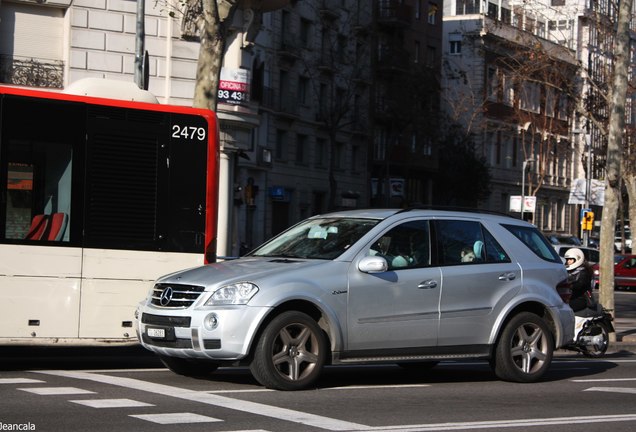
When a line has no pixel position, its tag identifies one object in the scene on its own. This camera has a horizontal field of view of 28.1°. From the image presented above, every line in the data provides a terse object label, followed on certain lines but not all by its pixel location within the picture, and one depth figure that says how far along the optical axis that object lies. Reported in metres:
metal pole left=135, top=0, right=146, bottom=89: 25.19
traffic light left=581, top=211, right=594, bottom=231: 46.78
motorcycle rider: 18.73
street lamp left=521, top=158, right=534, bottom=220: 48.87
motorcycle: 18.12
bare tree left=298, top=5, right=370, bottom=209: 59.88
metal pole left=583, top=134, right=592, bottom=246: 51.16
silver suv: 11.48
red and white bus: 12.96
